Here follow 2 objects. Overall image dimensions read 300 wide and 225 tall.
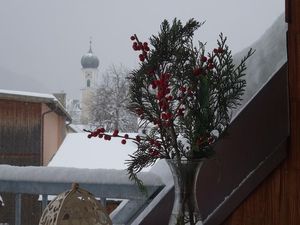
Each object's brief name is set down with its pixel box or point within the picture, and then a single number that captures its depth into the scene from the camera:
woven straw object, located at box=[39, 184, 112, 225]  2.10
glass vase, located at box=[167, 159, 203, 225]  2.05
